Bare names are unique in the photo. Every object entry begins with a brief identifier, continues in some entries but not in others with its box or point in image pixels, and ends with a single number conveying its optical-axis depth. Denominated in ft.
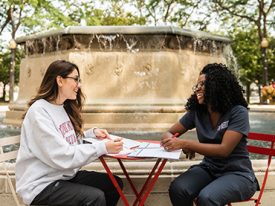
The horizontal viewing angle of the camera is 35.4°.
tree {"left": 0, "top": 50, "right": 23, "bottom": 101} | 146.08
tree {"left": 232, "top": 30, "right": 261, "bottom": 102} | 131.56
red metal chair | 11.18
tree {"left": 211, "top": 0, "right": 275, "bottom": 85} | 99.38
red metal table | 9.20
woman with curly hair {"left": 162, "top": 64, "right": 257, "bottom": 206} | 9.77
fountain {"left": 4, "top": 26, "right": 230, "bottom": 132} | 26.63
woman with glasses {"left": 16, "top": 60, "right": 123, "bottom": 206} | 8.95
